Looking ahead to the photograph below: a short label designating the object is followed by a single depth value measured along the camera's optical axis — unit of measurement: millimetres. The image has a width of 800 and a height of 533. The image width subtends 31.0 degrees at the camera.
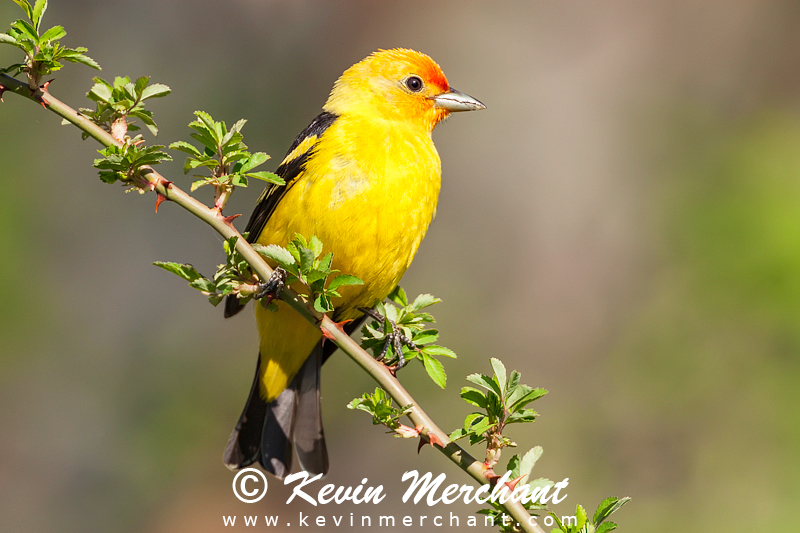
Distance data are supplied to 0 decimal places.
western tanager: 6773
